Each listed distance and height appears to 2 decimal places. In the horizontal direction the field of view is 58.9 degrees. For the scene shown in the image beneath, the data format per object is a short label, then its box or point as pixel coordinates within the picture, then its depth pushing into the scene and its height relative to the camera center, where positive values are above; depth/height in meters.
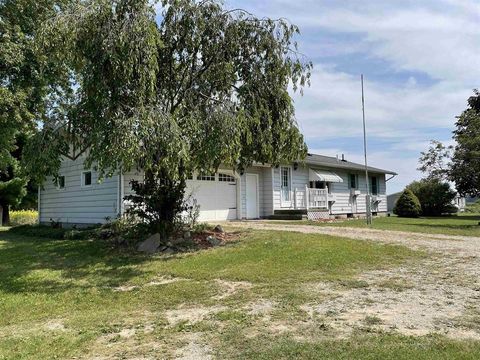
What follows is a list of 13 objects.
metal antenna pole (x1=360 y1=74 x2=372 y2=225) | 17.64 -0.23
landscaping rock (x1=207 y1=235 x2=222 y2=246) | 11.09 -0.90
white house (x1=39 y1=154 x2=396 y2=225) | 16.20 +0.60
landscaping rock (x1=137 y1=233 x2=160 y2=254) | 10.68 -0.93
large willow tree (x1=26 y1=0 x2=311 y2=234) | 8.27 +2.58
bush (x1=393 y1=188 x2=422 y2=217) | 28.08 -0.21
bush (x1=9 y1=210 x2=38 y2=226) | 25.97 -0.47
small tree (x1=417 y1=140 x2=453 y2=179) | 21.56 +2.12
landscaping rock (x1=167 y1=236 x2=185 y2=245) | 11.00 -0.87
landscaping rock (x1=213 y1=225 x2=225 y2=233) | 12.81 -0.68
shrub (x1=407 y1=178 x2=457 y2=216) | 32.50 +0.35
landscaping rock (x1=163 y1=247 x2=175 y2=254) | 10.47 -1.08
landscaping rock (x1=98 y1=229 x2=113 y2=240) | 12.80 -0.77
